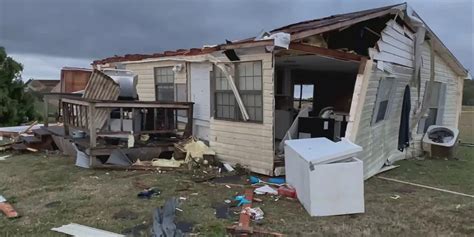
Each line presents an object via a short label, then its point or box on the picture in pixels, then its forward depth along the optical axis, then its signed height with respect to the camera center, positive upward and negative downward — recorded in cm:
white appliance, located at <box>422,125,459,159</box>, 1053 -158
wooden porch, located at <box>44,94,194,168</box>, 797 -99
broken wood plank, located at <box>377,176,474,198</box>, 627 -177
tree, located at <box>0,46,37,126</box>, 1741 -71
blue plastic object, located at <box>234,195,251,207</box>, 541 -162
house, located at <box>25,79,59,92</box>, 2622 -23
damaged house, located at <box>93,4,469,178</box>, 721 -5
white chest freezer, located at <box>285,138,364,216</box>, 495 -124
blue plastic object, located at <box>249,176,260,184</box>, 680 -168
